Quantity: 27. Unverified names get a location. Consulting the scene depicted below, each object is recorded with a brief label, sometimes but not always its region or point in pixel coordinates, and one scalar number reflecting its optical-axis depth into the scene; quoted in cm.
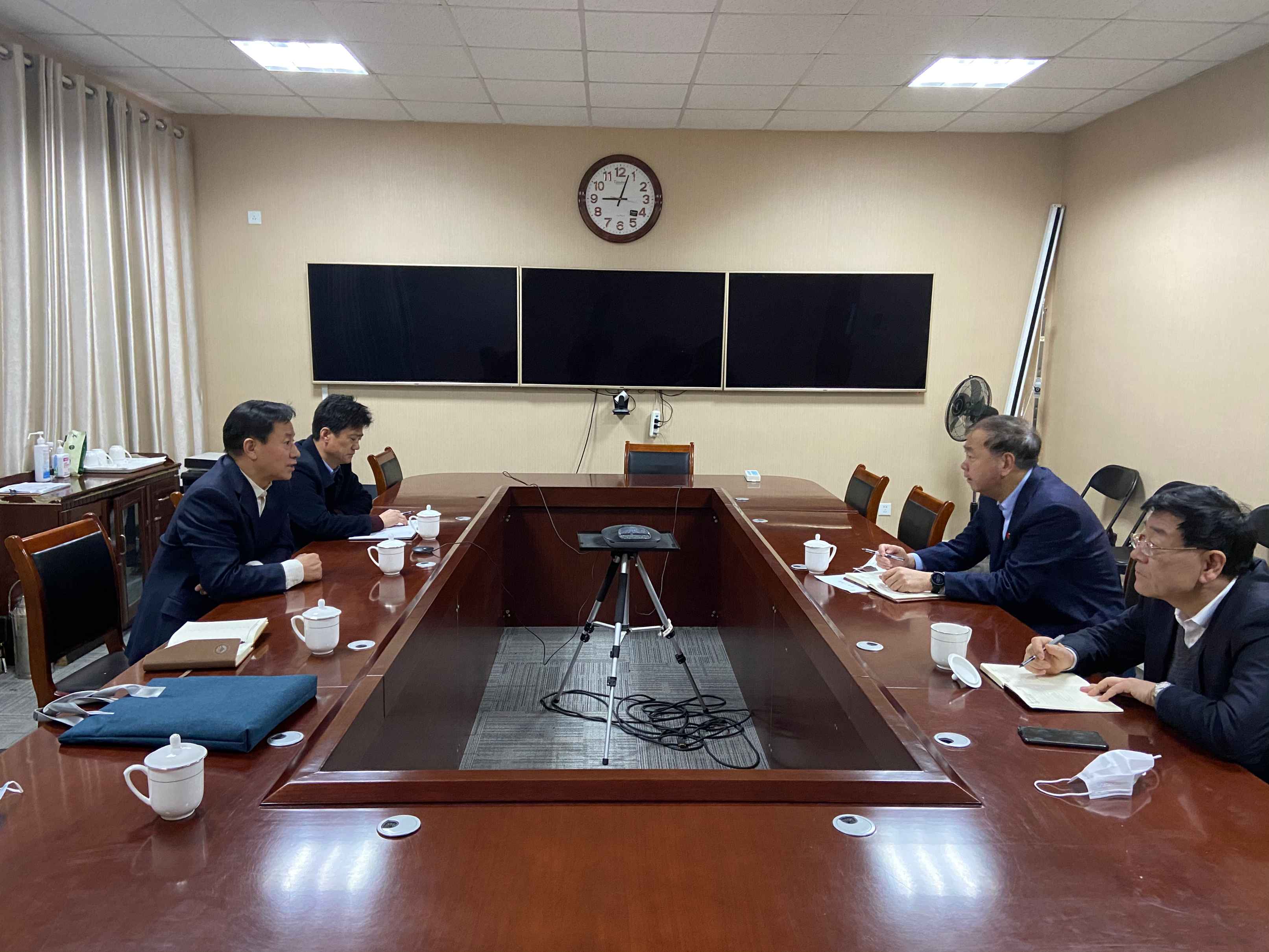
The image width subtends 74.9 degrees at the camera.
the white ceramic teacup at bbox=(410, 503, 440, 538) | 282
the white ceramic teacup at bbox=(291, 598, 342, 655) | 173
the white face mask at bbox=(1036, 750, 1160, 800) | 124
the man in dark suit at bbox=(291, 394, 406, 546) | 290
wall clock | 534
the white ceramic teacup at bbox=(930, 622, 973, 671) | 172
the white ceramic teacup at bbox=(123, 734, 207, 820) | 109
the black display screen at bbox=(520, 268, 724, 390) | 543
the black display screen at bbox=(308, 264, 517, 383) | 537
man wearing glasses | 138
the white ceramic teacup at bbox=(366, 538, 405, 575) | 238
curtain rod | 362
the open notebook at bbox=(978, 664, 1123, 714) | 157
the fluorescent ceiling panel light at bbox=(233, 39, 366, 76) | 396
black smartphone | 140
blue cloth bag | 131
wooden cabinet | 335
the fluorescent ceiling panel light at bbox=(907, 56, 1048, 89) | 409
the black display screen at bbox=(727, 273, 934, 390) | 549
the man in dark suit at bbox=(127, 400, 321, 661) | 218
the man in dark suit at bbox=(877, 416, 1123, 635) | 228
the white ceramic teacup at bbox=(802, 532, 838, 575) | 250
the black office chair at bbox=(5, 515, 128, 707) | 199
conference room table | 93
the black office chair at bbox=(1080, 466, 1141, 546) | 466
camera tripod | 306
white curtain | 375
